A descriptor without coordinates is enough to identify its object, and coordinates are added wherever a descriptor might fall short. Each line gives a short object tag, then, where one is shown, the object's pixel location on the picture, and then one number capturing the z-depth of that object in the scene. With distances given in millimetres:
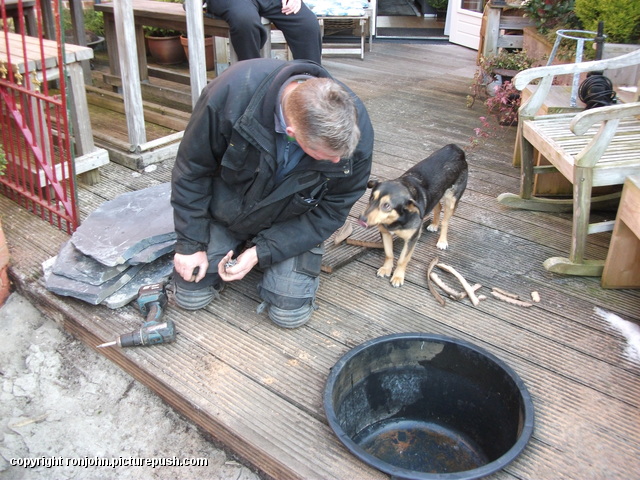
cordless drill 2504
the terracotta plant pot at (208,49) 6883
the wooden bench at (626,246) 2742
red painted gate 3166
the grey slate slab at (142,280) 2769
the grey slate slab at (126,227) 2824
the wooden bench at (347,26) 7297
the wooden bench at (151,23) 4605
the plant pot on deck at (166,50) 6992
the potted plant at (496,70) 5536
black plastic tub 2410
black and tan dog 2824
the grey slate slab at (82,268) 2762
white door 7934
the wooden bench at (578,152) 2813
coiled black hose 3633
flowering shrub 4969
